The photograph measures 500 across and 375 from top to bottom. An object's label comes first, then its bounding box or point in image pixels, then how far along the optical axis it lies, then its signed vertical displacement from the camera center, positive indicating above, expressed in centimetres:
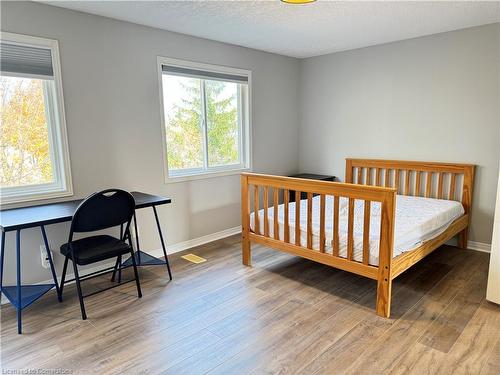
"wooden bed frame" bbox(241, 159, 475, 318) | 234 -62
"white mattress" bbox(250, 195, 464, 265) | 252 -74
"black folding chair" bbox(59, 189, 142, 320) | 235 -61
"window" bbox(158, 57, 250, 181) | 360 +19
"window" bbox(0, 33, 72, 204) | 261 +13
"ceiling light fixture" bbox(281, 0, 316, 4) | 224 +86
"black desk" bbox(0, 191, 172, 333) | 227 -54
